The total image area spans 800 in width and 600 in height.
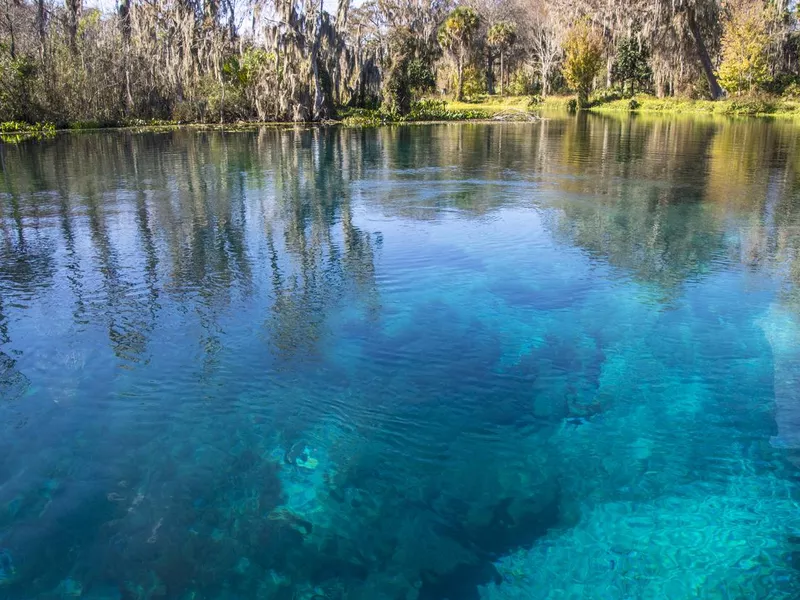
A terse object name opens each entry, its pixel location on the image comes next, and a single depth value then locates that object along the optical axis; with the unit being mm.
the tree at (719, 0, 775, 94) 45947
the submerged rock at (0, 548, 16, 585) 4066
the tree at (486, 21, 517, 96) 62031
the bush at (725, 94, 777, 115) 45469
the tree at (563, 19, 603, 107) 56156
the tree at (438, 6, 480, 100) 58794
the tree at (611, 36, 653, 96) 57844
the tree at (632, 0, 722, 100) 46719
